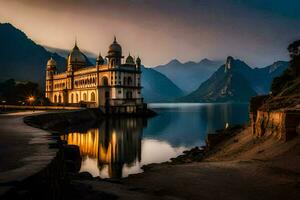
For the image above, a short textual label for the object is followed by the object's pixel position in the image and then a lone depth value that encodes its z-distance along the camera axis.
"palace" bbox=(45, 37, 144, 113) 98.06
